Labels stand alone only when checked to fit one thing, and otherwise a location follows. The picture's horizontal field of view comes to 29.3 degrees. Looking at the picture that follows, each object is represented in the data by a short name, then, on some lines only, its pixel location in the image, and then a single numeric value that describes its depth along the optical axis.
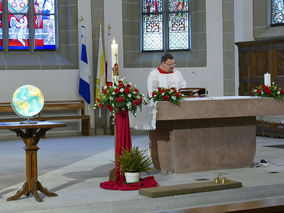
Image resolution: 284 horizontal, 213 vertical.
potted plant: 6.46
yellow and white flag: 13.54
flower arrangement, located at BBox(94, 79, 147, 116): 6.50
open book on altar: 9.24
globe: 6.04
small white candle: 8.03
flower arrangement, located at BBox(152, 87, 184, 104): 7.11
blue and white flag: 13.47
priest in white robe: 7.84
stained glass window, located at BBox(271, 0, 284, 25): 13.54
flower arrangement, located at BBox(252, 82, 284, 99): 7.84
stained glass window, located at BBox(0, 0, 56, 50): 13.78
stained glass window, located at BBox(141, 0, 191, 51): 14.70
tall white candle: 5.48
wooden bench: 13.09
